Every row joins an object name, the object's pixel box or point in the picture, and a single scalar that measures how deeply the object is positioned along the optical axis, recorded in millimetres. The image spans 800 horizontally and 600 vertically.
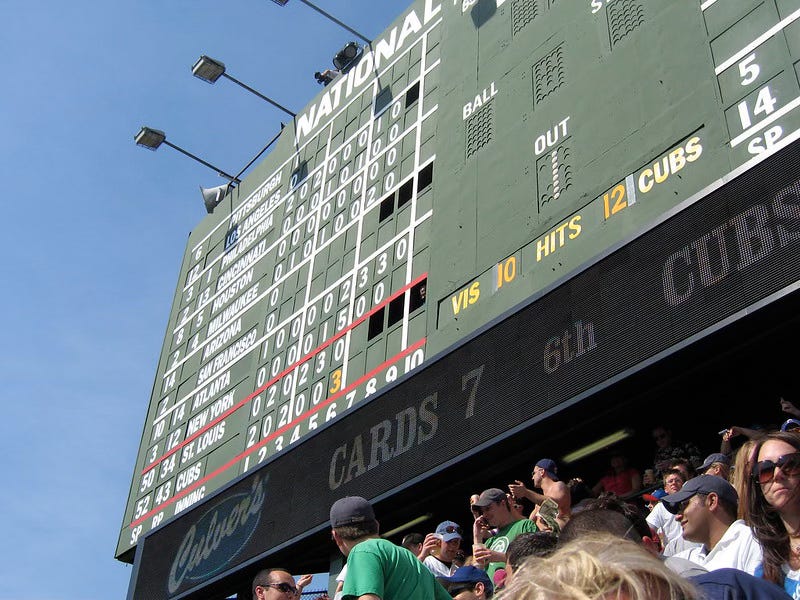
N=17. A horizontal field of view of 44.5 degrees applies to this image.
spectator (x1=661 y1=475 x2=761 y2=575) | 2484
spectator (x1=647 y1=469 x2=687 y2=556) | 3879
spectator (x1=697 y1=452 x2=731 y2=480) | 3557
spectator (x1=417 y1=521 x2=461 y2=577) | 4199
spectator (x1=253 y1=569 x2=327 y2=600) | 3297
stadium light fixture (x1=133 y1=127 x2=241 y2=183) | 14647
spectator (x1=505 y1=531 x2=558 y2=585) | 2699
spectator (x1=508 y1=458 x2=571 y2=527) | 4102
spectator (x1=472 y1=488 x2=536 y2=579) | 4023
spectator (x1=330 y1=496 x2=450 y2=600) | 2445
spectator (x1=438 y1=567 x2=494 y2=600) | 3094
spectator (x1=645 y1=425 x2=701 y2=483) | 4535
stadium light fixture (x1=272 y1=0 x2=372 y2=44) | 11356
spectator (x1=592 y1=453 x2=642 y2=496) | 5285
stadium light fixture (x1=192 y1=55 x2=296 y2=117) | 13453
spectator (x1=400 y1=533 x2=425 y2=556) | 4772
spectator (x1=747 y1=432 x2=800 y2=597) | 2111
